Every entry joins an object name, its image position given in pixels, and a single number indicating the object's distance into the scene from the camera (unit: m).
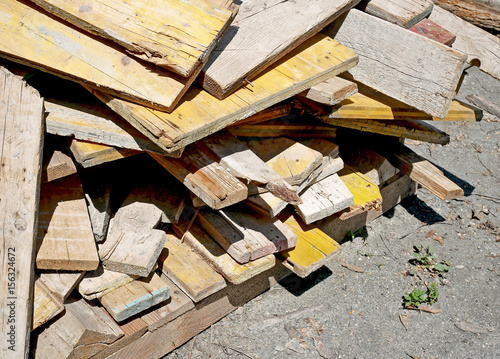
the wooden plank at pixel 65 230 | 2.70
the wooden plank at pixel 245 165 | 2.74
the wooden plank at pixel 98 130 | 2.81
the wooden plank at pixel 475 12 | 5.51
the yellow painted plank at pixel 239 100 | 2.61
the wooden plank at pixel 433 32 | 3.87
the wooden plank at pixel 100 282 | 2.81
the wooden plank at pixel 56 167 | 2.80
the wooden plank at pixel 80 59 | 2.70
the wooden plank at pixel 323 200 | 3.59
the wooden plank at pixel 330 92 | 3.38
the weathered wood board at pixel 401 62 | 3.50
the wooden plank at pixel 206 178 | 2.68
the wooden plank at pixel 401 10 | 3.76
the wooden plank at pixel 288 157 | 3.41
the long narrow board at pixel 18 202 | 2.47
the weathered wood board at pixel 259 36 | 2.93
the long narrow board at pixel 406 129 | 3.99
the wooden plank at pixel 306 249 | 3.43
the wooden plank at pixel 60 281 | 2.69
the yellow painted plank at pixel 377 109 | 3.74
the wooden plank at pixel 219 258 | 3.16
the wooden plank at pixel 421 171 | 4.12
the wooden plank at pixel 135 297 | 2.82
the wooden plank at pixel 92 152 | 2.76
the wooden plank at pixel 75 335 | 2.63
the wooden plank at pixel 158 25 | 2.70
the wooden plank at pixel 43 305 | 2.61
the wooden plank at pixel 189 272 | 3.10
